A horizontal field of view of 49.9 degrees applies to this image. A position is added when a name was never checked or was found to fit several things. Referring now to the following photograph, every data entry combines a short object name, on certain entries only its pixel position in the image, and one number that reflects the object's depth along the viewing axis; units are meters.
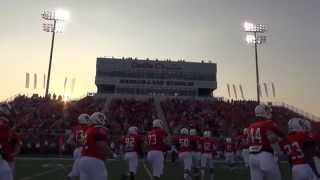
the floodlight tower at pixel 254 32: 32.83
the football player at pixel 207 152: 13.50
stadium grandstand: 24.05
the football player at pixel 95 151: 6.45
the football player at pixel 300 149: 6.39
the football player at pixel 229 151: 19.57
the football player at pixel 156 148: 10.17
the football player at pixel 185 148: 12.24
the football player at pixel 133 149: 11.00
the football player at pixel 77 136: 7.30
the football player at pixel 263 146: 6.35
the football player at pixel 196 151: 12.67
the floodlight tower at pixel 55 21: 32.03
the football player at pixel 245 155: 16.71
